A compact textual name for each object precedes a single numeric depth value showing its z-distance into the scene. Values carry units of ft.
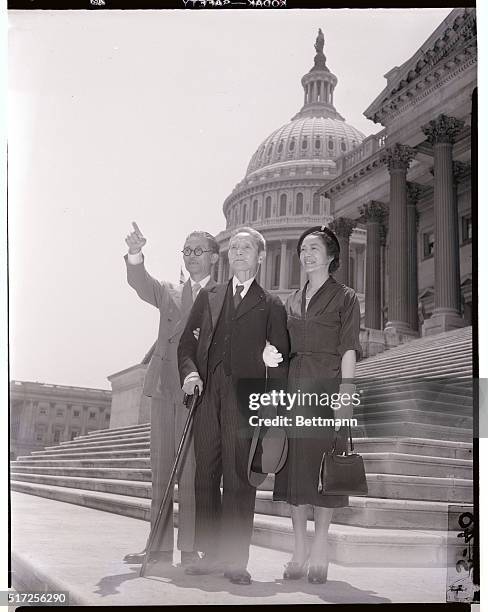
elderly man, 15.08
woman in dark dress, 14.88
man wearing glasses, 15.75
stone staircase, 15.66
